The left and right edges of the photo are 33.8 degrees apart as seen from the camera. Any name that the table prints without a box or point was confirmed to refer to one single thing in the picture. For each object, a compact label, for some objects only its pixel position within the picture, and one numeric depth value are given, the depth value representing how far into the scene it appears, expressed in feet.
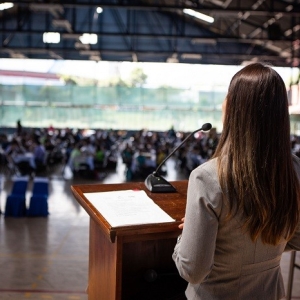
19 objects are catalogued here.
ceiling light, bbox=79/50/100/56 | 55.71
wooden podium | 5.16
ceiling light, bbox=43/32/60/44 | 43.11
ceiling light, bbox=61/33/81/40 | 44.90
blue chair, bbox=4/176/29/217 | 24.30
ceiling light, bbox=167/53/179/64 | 60.33
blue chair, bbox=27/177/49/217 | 24.70
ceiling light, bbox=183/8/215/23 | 49.37
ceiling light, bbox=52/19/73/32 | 40.88
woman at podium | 3.78
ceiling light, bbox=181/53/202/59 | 55.70
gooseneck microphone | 6.12
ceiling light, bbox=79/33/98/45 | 43.23
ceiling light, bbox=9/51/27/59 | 67.77
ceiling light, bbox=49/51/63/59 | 70.03
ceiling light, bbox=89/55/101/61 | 68.39
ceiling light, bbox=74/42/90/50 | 61.84
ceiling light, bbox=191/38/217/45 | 46.13
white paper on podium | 4.82
